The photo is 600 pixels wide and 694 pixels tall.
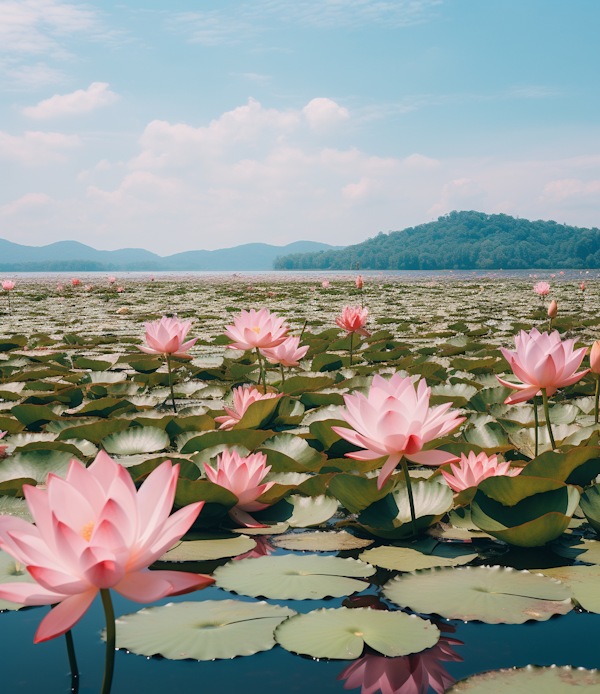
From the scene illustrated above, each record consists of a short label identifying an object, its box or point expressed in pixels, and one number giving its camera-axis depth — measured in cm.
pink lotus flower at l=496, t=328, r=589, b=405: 155
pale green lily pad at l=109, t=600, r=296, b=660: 89
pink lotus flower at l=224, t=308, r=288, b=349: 235
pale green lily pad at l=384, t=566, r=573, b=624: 98
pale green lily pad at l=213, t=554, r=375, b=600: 108
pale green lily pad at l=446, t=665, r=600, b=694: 76
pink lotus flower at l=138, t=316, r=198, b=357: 253
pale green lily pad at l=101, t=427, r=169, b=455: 210
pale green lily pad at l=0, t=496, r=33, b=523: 148
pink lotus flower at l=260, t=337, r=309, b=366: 262
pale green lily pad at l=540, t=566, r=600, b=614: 101
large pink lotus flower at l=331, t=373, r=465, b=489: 116
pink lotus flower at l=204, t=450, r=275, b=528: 139
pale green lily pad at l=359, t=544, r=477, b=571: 120
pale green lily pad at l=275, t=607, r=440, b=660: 87
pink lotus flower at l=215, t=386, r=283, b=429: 215
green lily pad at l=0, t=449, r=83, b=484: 173
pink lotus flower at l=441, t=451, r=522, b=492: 146
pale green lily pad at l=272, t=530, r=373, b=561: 133
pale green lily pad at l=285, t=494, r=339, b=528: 147
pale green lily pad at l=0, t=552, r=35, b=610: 105
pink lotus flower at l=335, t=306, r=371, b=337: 330
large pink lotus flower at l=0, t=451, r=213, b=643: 61
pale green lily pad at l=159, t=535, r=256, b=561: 125
